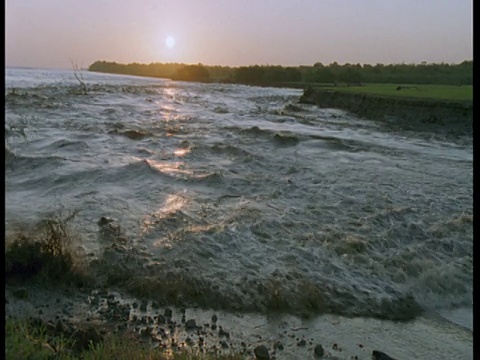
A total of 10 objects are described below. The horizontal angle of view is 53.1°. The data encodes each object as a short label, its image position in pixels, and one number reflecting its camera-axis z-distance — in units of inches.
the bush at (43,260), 259.4
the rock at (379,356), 204.5
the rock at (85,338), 186.7
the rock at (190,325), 221.6
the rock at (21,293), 235.9
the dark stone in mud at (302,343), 214.6
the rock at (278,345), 209.4
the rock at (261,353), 199.5
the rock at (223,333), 217.0
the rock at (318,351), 205.6
